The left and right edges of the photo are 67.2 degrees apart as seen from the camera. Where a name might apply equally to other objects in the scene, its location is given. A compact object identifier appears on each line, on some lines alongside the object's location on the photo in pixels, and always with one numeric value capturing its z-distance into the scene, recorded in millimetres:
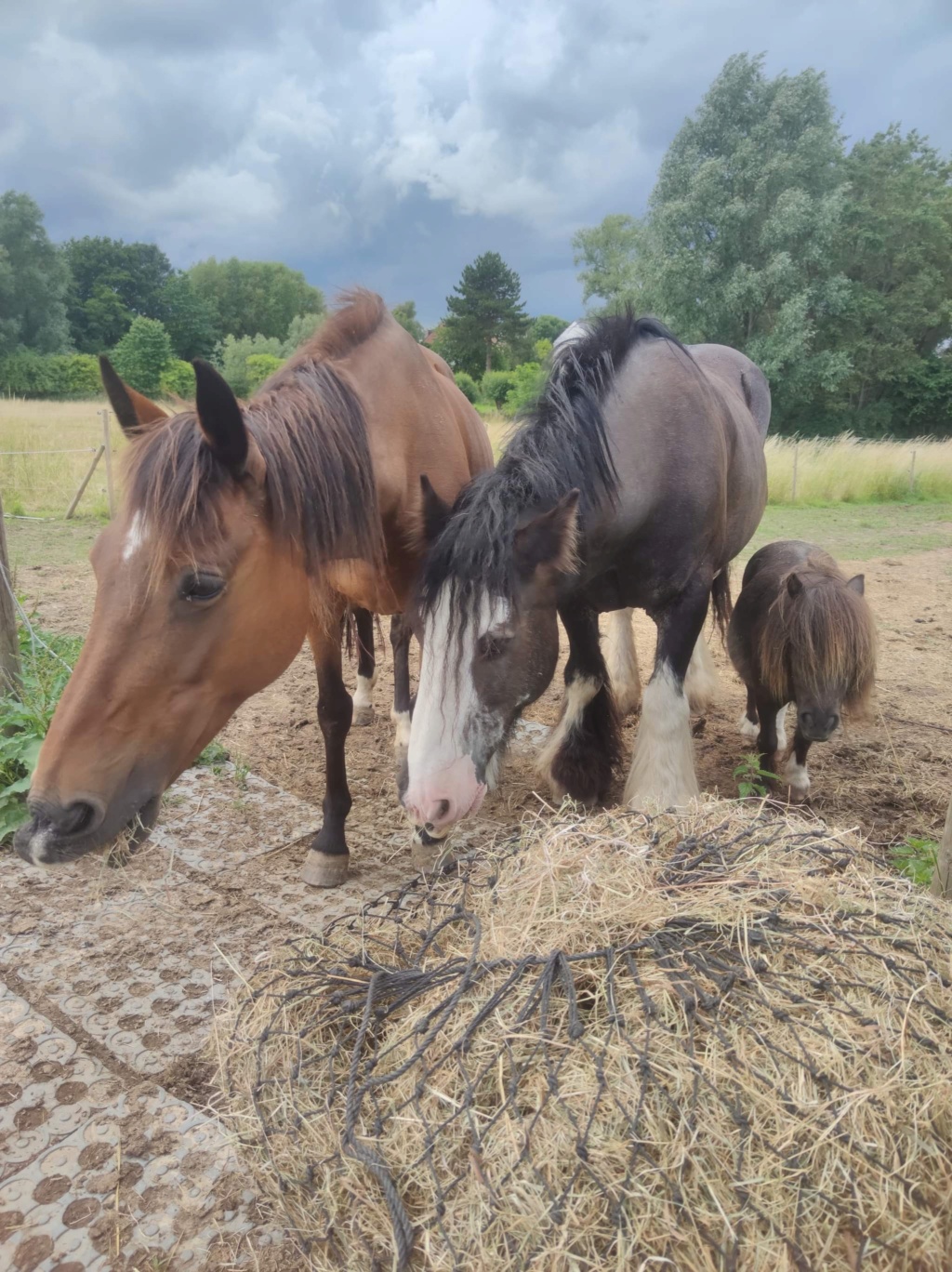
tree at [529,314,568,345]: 52000
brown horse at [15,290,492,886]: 1794
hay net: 993
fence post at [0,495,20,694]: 3541
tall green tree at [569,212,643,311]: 36906
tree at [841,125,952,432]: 26641
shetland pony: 3133
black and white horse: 2219
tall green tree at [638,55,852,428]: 22203
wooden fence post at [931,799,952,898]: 2010
